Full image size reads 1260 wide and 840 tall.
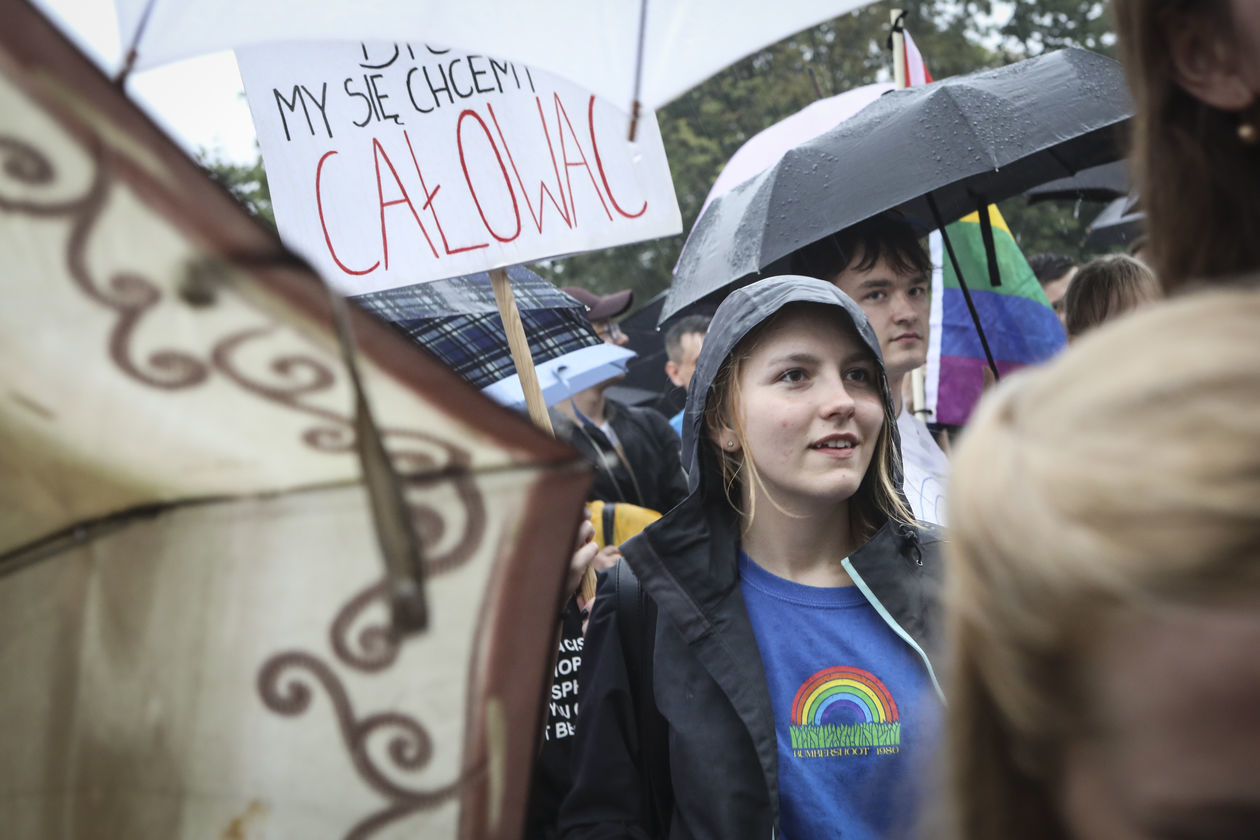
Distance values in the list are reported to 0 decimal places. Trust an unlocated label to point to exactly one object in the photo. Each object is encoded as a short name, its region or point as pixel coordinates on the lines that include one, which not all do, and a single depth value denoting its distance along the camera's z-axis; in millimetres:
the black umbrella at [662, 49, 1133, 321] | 3244
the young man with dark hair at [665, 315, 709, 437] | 6320
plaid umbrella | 3609
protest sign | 2986
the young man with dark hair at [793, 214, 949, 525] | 3375
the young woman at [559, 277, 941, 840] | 2047
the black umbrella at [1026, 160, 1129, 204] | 7156
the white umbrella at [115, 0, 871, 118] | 2193
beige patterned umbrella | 832
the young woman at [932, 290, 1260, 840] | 680
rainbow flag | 4395
